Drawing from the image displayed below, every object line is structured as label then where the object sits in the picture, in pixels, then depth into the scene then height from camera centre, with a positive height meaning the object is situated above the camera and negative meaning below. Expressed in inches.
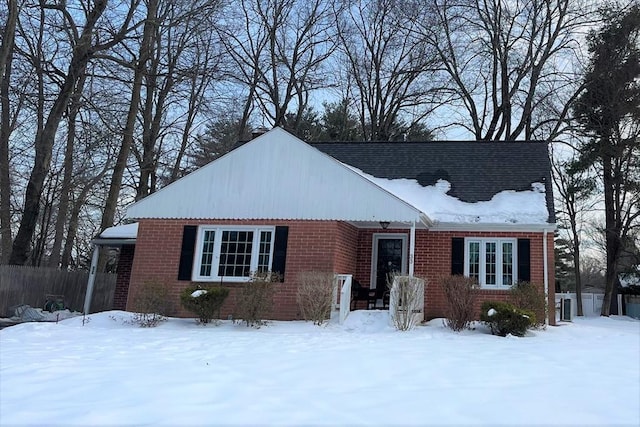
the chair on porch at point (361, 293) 492.4 +3.3
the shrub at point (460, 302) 405.7 +1.5
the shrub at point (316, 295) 422.3 -1.6
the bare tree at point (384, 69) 1020.5 +464.0
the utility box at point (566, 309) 633.0 +3.3
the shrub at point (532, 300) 435.5 +7.8
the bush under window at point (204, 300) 429.4 -12.8
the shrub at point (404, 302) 406.9 -1.2
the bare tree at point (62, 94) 644.1 +221.8
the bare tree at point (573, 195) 908.6 +210.4
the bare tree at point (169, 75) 677.3 +321.0
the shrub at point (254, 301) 420.2 -10.2
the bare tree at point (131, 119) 722.2 +247.8
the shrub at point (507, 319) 386.9 -8.4
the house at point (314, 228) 472.7 +64.1
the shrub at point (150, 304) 429.4 -19.2
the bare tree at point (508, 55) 911.0 +455.2
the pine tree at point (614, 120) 828.6 +311.6
